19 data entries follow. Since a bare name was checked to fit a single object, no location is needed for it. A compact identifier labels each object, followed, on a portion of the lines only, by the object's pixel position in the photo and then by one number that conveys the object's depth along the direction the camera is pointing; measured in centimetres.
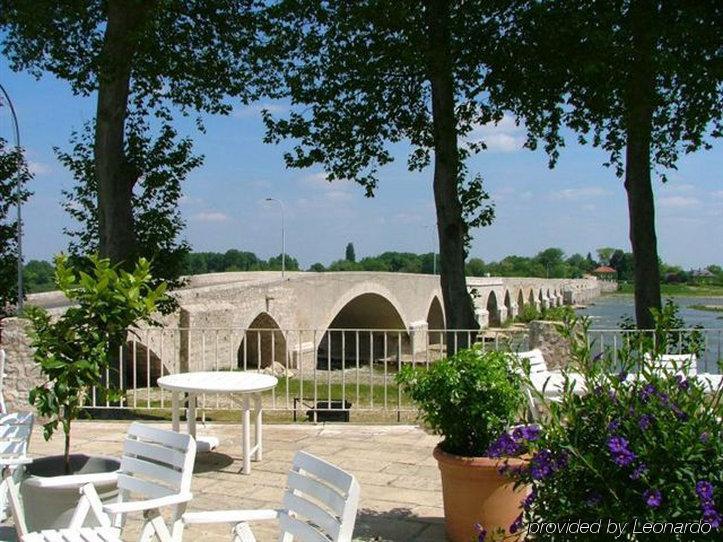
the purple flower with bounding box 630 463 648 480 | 229
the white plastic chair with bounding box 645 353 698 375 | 266
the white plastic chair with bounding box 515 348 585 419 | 496
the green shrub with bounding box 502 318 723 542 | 229
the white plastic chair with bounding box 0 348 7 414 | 457
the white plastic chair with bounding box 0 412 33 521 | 343
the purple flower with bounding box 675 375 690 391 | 256
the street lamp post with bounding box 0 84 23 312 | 1277
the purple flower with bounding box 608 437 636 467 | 232
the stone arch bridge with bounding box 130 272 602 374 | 1969
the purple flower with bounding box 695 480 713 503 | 221
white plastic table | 502
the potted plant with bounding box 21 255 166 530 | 356
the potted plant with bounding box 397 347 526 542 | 358
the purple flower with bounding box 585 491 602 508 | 237
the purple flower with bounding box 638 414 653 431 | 239
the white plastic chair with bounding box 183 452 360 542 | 229
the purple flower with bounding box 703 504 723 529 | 218
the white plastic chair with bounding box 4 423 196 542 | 268
